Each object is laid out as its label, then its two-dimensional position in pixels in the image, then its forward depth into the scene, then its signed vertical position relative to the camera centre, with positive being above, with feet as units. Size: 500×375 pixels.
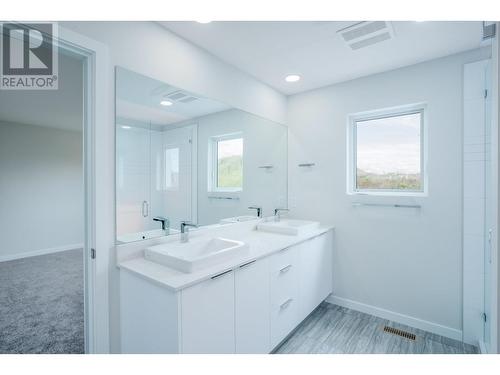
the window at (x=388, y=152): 8.05 +1.18
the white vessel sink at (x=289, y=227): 7.68 -1.36
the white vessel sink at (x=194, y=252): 4.60 -1.41
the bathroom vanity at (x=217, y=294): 4.17 -2.14
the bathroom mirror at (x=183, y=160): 5.30 +0.73
